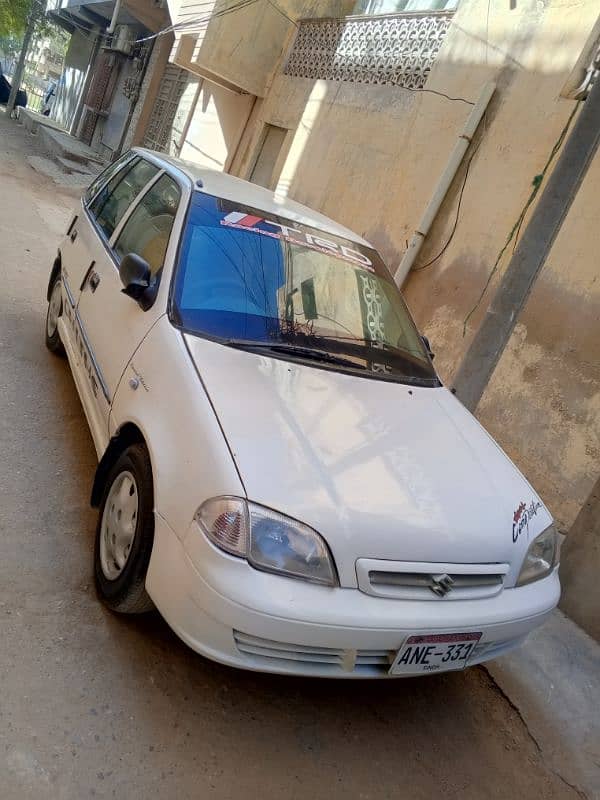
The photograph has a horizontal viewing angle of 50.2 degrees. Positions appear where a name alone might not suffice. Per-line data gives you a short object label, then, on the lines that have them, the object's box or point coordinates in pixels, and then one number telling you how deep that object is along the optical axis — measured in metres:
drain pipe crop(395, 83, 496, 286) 7.08
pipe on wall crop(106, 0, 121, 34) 16.27
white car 2.02
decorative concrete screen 8.32
